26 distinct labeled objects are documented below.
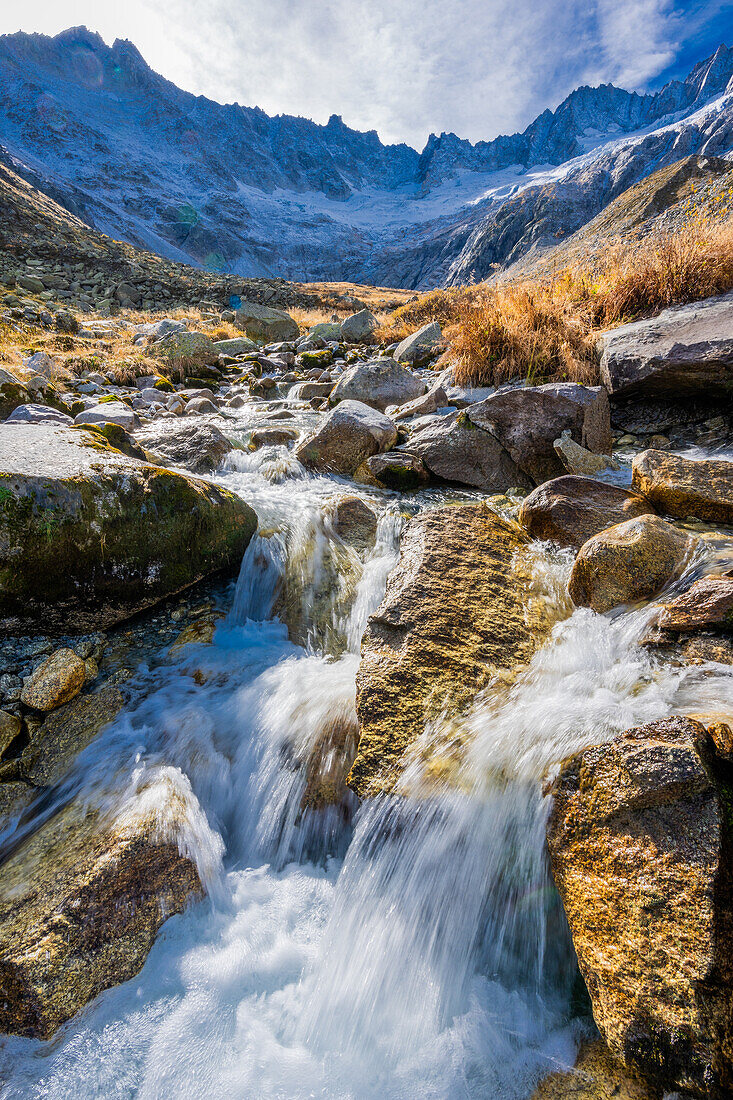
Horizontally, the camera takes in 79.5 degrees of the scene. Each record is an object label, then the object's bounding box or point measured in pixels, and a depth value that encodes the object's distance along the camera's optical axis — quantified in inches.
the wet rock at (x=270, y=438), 256.4
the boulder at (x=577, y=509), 137.7
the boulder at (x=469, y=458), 197.8
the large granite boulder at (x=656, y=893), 48.9
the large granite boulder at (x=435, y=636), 90.4
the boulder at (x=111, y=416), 244.1
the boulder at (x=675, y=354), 167.2
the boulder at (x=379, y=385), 286.0
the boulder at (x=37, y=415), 198.4
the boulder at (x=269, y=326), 617.9
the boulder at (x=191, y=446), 224.5
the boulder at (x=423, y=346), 384.5
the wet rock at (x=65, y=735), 97.2
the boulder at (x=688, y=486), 128.3
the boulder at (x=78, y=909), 67.9
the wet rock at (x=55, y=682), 104.0
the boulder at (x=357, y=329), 562.3
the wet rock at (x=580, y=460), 176.1
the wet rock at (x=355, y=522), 172.6
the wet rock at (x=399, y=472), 204.8
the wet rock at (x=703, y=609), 87.4
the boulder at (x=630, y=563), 106.7
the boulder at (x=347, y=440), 216.8
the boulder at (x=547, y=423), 188.9
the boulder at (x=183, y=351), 429.1
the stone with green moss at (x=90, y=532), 109.7
